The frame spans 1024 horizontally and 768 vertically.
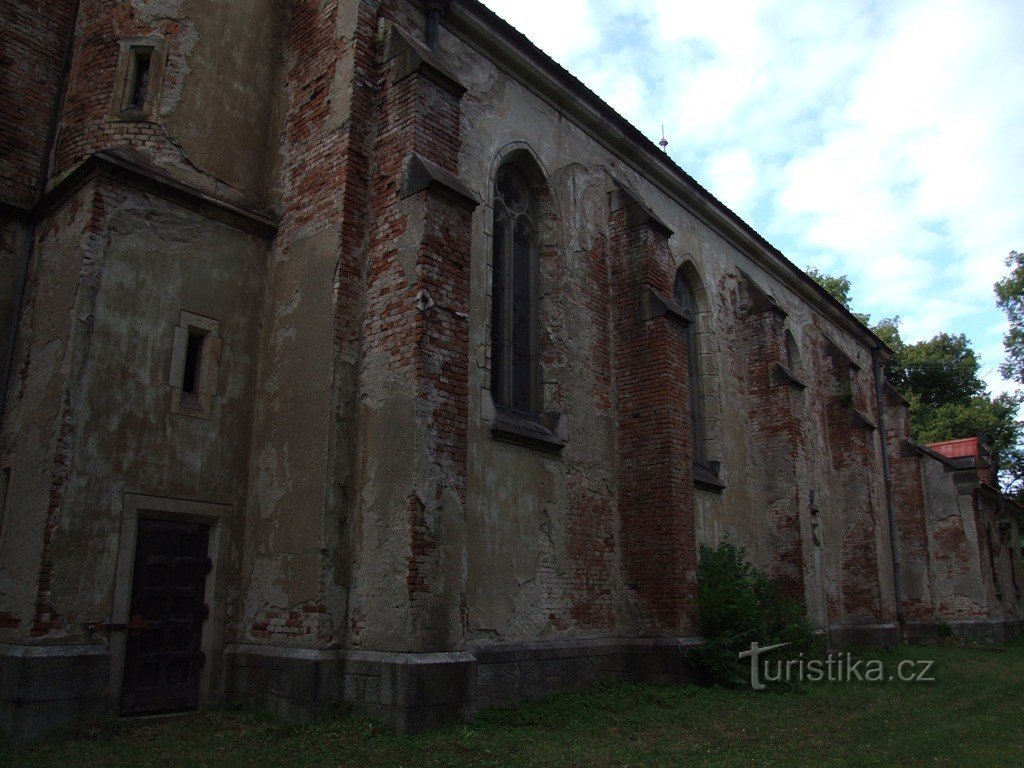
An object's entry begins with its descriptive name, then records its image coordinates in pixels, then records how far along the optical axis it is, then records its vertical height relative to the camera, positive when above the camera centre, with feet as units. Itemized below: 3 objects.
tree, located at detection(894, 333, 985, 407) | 108.68 +29.45
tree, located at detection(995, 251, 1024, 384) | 92.84 +32.26
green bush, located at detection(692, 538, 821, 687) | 34.96 -1.20
